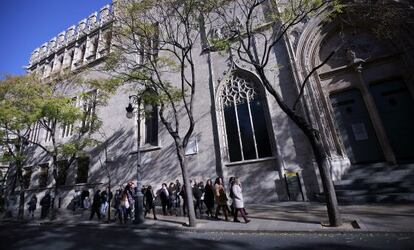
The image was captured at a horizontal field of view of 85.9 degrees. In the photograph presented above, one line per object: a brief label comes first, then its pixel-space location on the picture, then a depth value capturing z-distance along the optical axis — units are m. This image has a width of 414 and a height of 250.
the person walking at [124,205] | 10.25
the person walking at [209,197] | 9.88
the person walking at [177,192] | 11.72
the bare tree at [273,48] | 6.09
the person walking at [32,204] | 16.22
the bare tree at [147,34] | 8.85
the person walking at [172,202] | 11.46
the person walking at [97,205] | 11.97
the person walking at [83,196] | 16.50
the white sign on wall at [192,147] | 14.24
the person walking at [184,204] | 10.74
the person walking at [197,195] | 10.66
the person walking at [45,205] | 14.52
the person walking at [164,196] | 11.25
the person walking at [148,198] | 11.16
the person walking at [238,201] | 7.67
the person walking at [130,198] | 10.46
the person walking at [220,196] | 8.64
